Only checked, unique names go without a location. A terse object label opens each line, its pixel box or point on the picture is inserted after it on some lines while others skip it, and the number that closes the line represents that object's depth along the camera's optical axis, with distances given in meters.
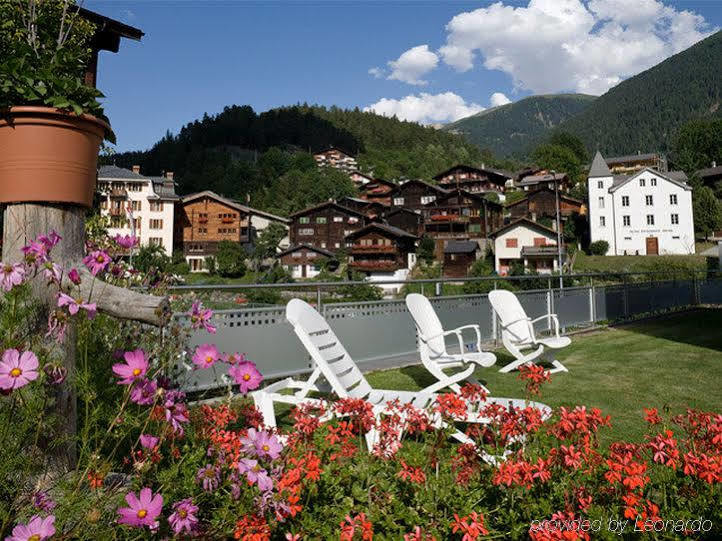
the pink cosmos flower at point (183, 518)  1.24
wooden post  1.65
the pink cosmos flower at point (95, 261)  1.76
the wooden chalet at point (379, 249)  49.78
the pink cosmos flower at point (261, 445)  1.45
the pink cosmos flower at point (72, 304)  1.33
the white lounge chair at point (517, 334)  5.86
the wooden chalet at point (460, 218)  54.75
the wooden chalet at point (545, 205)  56.36
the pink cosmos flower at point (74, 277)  1.35
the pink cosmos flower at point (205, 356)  1.41
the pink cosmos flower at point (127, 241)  2.18
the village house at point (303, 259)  53.69
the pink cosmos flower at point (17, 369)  1.06
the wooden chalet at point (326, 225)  57.62
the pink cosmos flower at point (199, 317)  1.66
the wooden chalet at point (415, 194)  61.72
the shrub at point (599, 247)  47.54
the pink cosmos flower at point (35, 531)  0.99
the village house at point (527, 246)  45.16
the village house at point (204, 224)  56.28
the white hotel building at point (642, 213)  45.44
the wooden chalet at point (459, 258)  50.12
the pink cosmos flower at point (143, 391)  1.34
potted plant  1.85
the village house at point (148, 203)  49.91
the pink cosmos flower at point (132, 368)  1.28
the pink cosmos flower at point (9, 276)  1.30
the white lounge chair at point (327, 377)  3.43
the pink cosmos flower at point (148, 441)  1.27
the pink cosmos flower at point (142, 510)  1.07
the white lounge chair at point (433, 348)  4.49
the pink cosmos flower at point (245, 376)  1.45
